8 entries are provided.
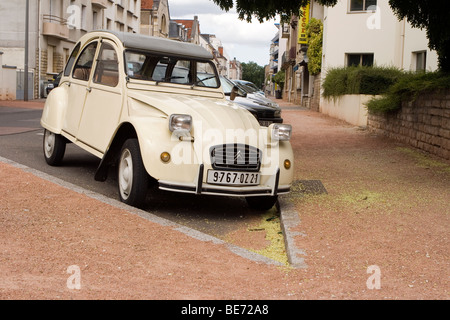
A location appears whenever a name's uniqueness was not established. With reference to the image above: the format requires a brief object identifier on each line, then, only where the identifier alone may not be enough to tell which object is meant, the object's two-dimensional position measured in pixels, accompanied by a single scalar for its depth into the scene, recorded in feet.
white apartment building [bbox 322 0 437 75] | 84.83
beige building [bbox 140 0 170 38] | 214.90
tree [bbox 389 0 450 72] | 32.40
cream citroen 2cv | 20.10
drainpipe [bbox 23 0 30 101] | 101.64
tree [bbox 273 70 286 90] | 231.30
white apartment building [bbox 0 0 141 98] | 113.09
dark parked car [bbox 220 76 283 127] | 53.16
